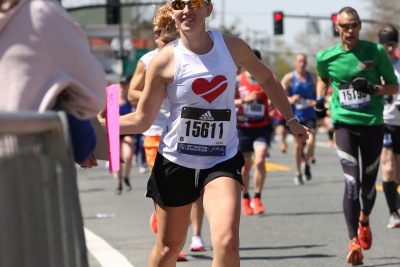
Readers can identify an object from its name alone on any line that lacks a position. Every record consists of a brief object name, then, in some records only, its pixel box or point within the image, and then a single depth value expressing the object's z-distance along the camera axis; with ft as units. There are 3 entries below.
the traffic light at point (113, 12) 298.84
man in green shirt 52.74
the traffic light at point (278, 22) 297.48
